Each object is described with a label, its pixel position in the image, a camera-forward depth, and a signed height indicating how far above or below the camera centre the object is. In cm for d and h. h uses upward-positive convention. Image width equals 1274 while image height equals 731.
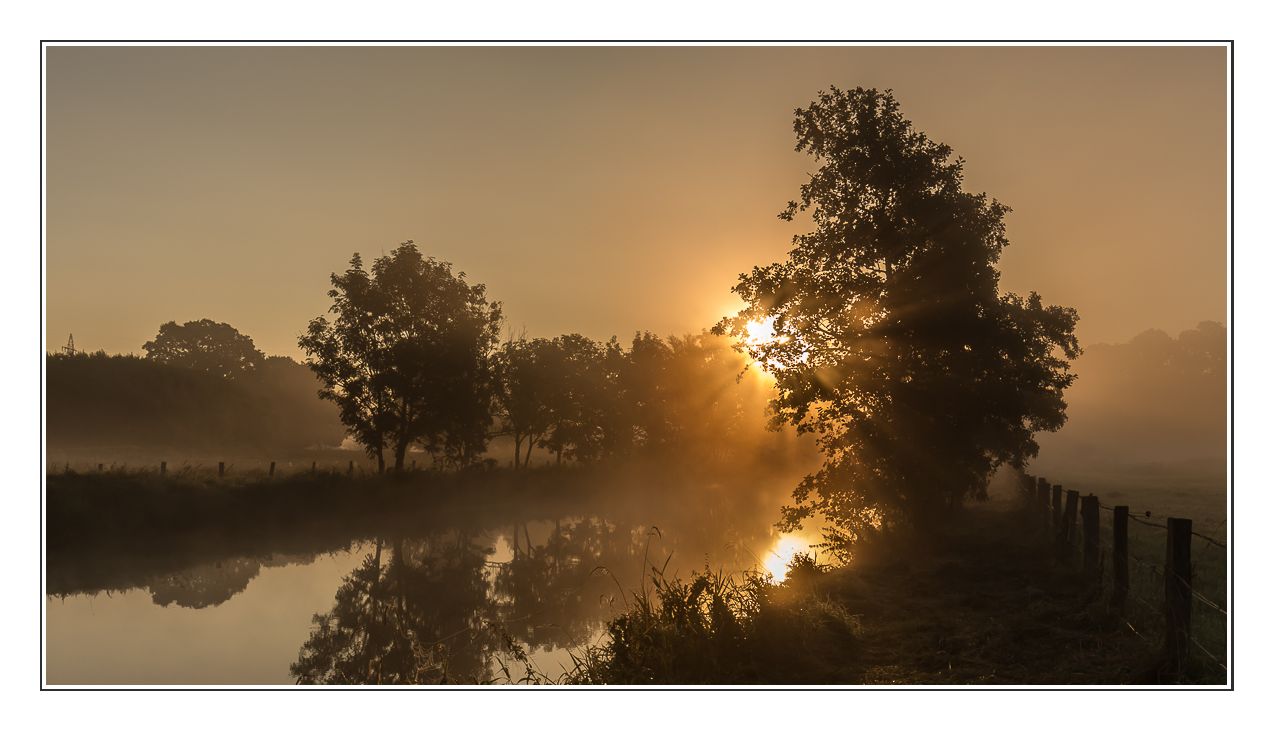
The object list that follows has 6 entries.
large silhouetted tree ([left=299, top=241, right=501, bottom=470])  4359 +75
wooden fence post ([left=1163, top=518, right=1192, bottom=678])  937 -279
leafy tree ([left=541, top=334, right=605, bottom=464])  6588 -285
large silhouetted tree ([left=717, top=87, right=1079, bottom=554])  2330 +140
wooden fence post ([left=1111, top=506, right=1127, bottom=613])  1246 -304
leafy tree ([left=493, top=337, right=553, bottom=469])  6079 -190
